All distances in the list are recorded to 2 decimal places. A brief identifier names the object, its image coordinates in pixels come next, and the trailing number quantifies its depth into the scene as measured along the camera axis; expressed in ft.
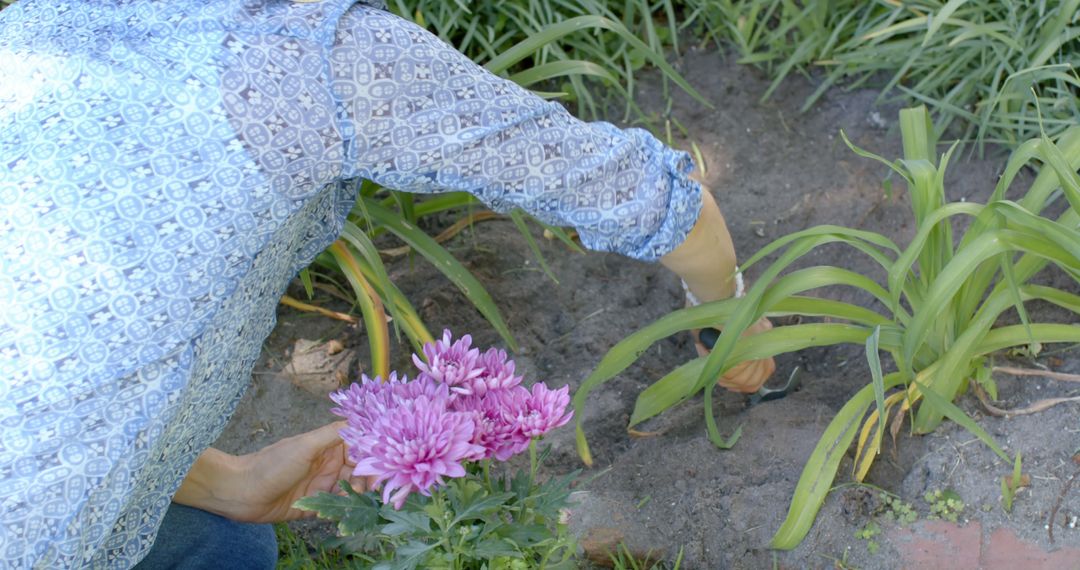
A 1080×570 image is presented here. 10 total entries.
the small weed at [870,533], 5.70
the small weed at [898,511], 5.72
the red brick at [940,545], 5.57
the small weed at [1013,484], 5.65
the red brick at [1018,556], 5.43
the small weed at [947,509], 5.69
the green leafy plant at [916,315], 5.31
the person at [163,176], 4.00
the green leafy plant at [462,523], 4.24
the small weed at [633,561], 5.91
